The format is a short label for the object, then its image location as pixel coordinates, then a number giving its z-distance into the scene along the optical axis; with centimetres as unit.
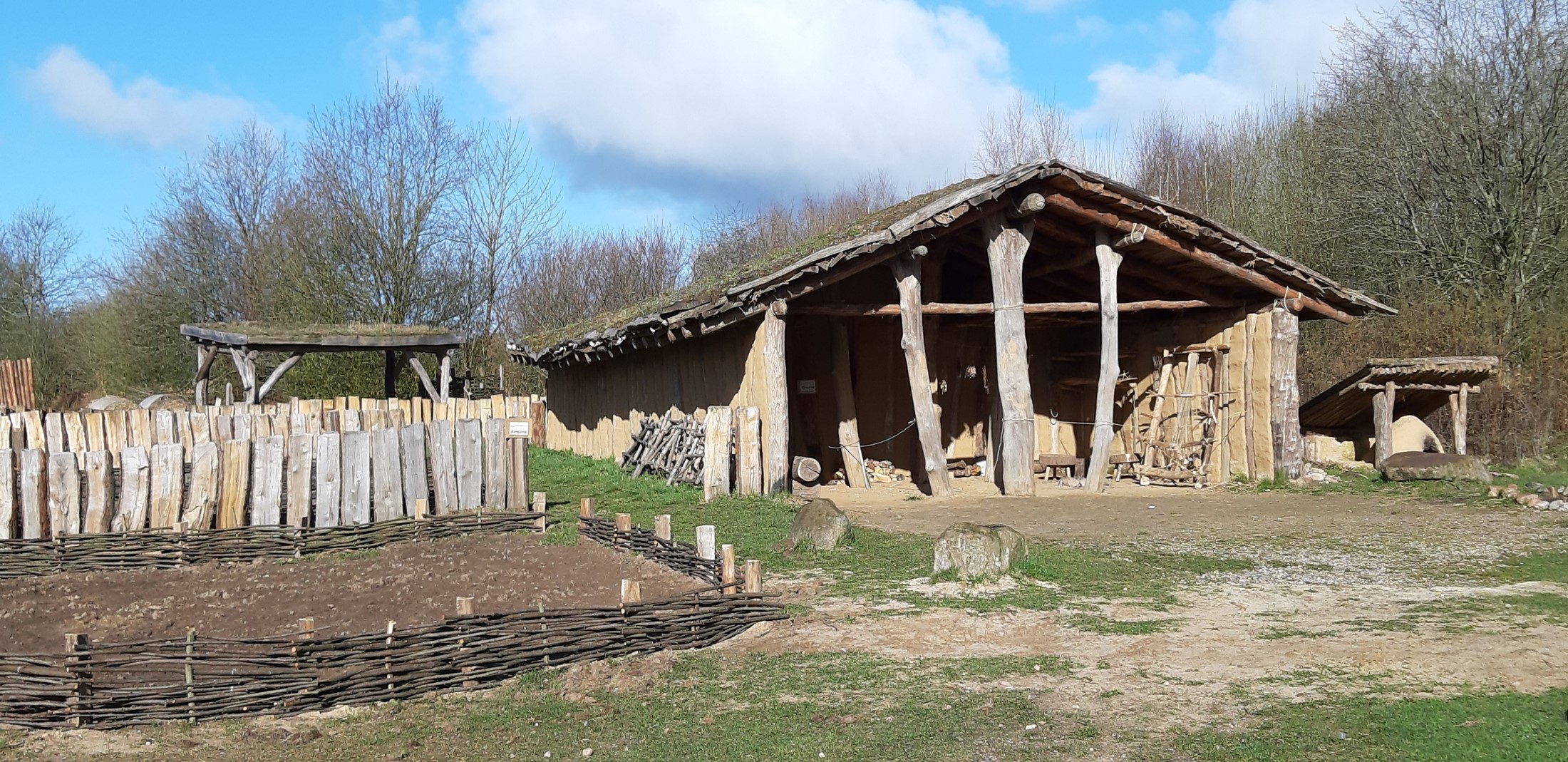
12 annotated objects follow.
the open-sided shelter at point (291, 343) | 2058
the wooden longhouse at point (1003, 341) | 1409
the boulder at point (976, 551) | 848
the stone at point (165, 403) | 2631
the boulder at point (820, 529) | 1018
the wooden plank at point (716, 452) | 1359
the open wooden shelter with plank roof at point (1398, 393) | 1505
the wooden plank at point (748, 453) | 1360
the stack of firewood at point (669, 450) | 1508
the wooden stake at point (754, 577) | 748
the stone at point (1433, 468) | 1431
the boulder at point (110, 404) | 2836
